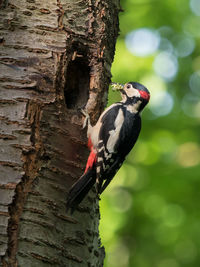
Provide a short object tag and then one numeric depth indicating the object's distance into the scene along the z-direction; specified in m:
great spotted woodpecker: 6.77
